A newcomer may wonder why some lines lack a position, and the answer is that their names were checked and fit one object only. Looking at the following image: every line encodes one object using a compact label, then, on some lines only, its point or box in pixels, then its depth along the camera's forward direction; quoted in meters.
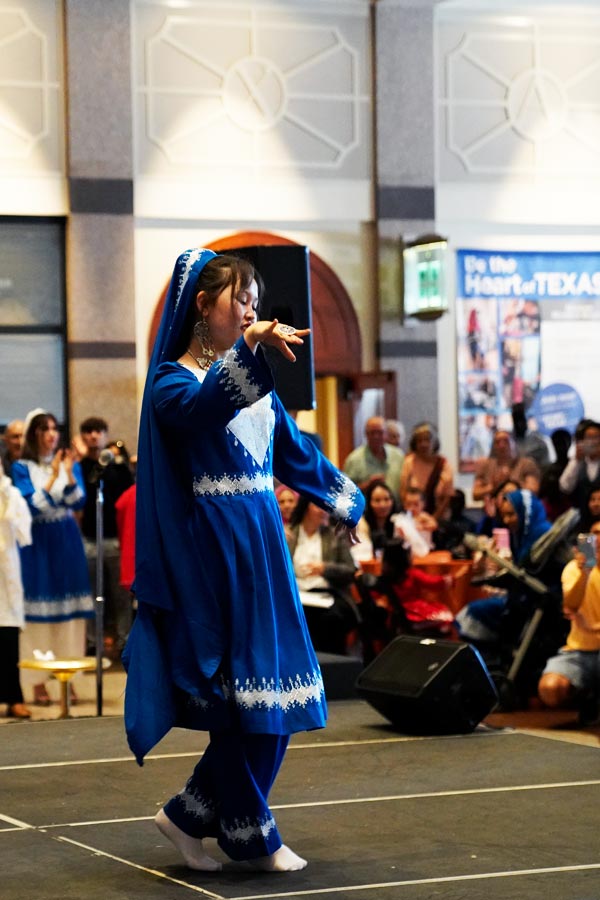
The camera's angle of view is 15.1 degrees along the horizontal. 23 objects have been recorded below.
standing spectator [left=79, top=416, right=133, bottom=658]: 14.01
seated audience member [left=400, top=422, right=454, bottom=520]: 15.58
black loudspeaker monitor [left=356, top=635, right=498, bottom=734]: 9.05
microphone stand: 10.47
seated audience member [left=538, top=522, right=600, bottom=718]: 10.43
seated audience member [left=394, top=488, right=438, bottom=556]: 13.63
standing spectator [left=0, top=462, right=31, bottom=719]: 11.31
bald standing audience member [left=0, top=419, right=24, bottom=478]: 14.57
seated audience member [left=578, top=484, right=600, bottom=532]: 11.50
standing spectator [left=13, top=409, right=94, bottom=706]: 12.21
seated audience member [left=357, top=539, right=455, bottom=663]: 12.46
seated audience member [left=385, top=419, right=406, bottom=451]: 17.38
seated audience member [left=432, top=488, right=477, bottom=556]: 14.21
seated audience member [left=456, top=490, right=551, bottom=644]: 12.08
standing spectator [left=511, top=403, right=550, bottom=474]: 17.53
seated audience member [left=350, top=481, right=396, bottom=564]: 13.28
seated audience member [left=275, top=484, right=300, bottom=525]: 12.67
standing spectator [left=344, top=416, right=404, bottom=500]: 16.33
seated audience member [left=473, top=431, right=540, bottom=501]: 15.15
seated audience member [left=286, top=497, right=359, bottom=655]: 12.25
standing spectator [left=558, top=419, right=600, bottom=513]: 14.57
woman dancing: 5.55
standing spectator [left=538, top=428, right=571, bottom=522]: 14.64
